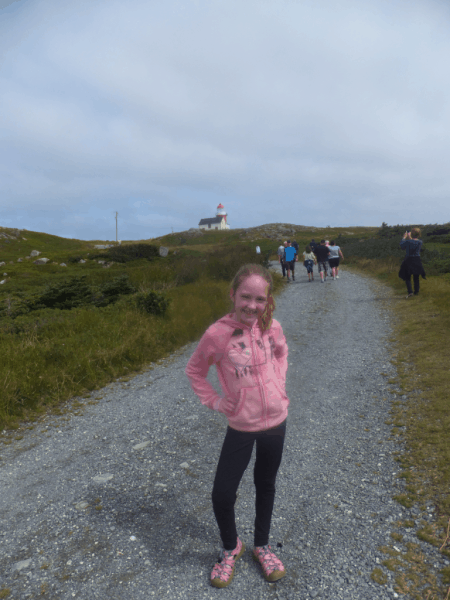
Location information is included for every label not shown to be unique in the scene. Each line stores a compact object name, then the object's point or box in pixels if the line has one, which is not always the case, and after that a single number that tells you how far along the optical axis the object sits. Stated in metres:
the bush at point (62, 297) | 13.38
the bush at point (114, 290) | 13.54
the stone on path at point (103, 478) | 3.87
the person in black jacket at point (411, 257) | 11.70
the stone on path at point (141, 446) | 4.54
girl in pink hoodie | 2.41
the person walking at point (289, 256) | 19.89
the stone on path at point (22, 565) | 2.73
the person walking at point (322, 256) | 18.75
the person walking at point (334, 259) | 18.66
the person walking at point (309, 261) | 19.50
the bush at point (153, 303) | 10.95
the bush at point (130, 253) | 33.28
